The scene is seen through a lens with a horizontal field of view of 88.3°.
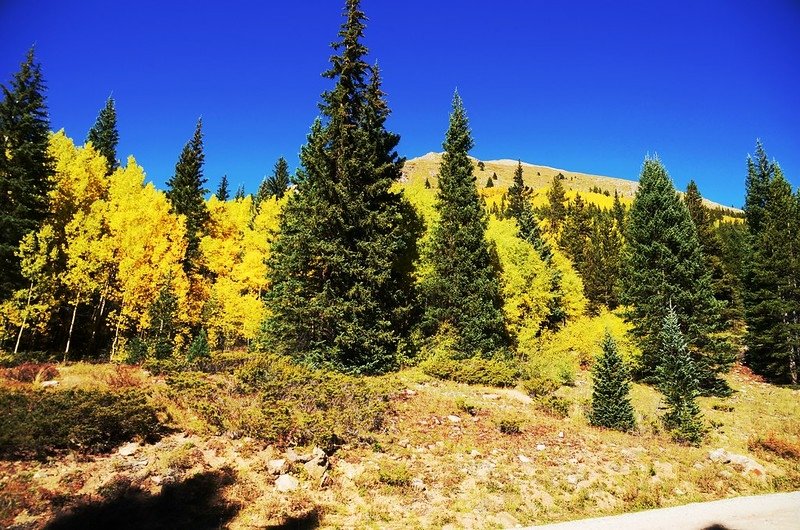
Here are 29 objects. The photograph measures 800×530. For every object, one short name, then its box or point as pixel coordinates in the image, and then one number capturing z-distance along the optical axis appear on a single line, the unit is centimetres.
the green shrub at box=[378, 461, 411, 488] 1188
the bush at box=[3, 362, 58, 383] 1612
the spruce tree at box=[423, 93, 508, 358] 2769
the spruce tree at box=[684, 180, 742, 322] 4506
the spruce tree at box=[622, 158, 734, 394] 3005
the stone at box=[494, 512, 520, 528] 1069
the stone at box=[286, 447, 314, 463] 1197
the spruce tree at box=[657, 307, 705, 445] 1745
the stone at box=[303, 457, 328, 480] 1169
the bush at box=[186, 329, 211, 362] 2292
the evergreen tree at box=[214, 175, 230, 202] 6500
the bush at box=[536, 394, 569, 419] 1890
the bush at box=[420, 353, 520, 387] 2264
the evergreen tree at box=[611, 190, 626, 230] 9960
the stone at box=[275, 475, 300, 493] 1109
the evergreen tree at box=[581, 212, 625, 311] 5750
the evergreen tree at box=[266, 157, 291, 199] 6869
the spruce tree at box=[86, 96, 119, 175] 5419
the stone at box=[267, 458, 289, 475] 1146
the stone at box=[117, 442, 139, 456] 1120
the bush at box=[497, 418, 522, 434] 1602
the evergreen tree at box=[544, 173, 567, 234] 8500
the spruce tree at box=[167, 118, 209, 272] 3794
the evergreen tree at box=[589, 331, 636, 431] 1800
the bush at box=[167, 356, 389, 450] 1277
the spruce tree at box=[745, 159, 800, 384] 3409
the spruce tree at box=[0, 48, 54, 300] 2205
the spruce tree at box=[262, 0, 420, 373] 2184
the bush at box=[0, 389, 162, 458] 1025
